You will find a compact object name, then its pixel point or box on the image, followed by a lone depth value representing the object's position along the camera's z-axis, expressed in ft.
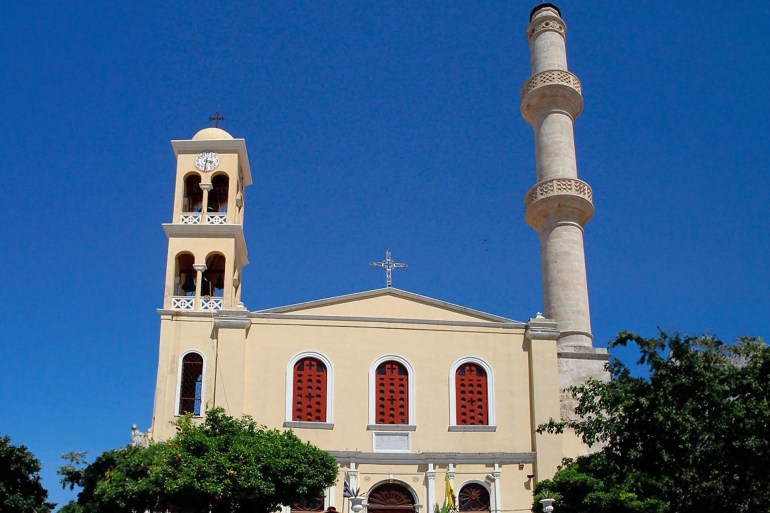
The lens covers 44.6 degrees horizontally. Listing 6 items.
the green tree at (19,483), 79.25
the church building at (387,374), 87.20
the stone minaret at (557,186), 97.25
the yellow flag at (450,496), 82.63
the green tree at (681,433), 67.62
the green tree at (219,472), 71.72
